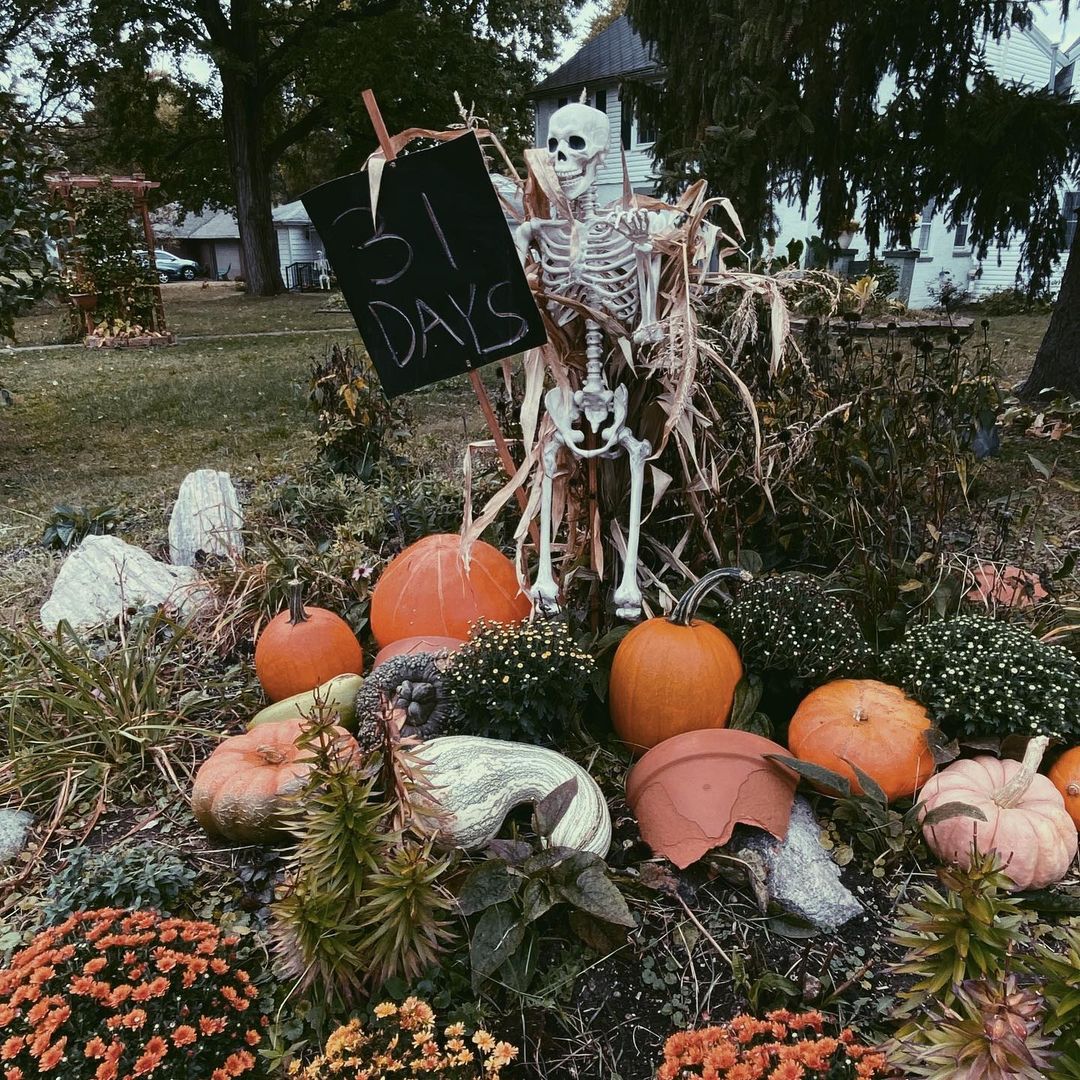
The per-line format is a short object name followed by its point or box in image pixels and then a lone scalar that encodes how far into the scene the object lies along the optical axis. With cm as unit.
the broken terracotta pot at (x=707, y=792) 196
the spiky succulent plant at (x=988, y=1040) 110
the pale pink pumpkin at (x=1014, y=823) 192
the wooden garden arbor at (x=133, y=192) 1216
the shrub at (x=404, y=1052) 141
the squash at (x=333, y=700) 244
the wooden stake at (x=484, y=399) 216
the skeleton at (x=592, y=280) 241
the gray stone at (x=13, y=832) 224
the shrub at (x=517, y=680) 216
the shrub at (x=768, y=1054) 130
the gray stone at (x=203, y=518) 377
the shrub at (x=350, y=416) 452
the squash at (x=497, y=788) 189
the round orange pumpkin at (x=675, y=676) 234
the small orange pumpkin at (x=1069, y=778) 213
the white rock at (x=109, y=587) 327
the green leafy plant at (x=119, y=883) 189
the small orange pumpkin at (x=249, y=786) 208
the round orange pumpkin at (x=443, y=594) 284
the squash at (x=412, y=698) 225
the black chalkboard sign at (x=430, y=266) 221
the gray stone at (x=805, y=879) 188
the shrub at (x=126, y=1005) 138
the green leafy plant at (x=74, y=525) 426
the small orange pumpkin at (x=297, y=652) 271
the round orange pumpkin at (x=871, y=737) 219
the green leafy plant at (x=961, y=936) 132
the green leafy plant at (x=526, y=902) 166
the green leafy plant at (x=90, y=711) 247
